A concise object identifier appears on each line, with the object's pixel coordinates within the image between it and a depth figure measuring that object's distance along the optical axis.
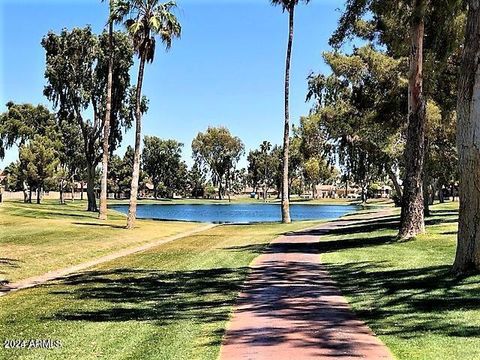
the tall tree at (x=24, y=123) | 72.56
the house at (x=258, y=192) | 150.75
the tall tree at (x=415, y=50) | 18.11
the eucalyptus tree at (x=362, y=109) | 25.50
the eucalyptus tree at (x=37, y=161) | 59.03
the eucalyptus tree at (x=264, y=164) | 130.19
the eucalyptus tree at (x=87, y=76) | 46.00
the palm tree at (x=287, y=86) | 35.75
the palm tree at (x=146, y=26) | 27.91
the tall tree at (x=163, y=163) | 126.06
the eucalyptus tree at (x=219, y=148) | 112.75
